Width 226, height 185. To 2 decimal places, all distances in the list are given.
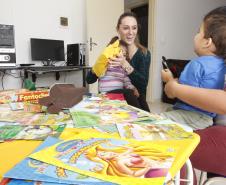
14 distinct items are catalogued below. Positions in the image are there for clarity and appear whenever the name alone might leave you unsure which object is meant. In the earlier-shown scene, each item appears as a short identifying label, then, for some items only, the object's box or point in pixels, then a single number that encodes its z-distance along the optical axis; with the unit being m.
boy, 0.98
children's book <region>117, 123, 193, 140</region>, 0.73
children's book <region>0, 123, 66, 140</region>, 0.73
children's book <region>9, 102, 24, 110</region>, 1.09
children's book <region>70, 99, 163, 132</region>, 0.88
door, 4.23
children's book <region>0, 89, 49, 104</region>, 1.23
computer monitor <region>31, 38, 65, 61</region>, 3.86
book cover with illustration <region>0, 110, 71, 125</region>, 0.88
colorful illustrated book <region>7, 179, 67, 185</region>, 0.47
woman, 1.75
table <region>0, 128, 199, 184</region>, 0.55
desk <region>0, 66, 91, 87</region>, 3.47
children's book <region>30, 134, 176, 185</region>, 0.49
